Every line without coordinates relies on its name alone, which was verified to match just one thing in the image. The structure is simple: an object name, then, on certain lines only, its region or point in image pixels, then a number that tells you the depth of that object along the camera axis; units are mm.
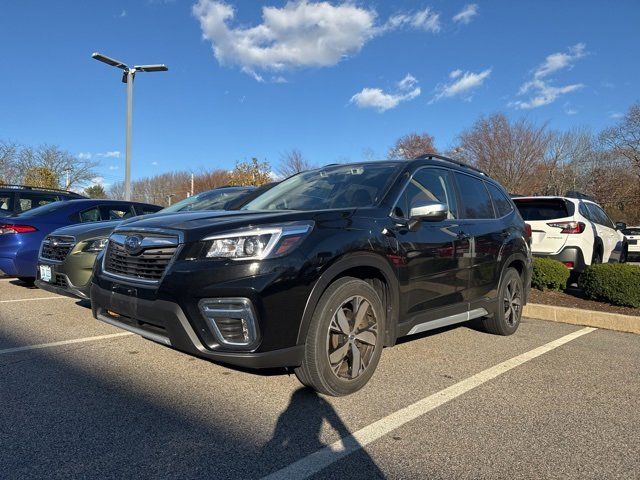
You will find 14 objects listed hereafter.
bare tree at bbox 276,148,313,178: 34562
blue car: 6883
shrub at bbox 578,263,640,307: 6418
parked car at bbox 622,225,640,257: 17797
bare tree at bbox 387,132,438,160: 47562
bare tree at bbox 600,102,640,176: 37438
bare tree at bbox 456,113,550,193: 35312
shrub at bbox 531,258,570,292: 7383
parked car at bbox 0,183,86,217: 9310
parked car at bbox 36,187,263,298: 5141
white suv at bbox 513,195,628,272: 7793
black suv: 2920
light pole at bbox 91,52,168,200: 15801
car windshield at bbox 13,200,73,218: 7316
